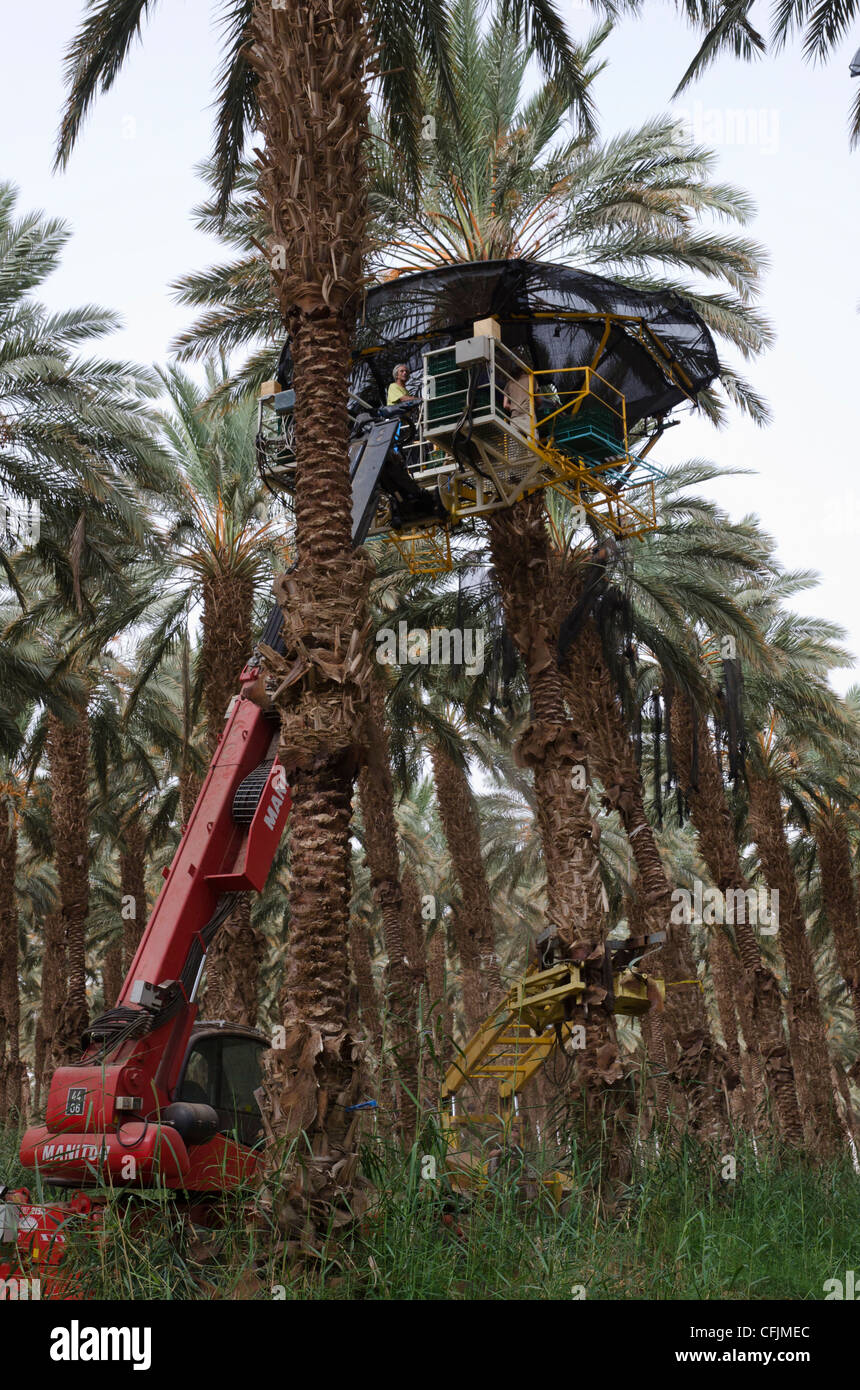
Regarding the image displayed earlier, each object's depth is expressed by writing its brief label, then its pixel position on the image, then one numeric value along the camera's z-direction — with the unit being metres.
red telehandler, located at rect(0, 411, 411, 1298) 7.89
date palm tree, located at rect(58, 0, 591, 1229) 6.36
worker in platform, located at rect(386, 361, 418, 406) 13.23
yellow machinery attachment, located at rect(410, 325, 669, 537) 12.60
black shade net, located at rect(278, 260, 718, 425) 12.67
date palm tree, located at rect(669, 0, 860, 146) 13.23
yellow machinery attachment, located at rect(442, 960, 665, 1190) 11.16
